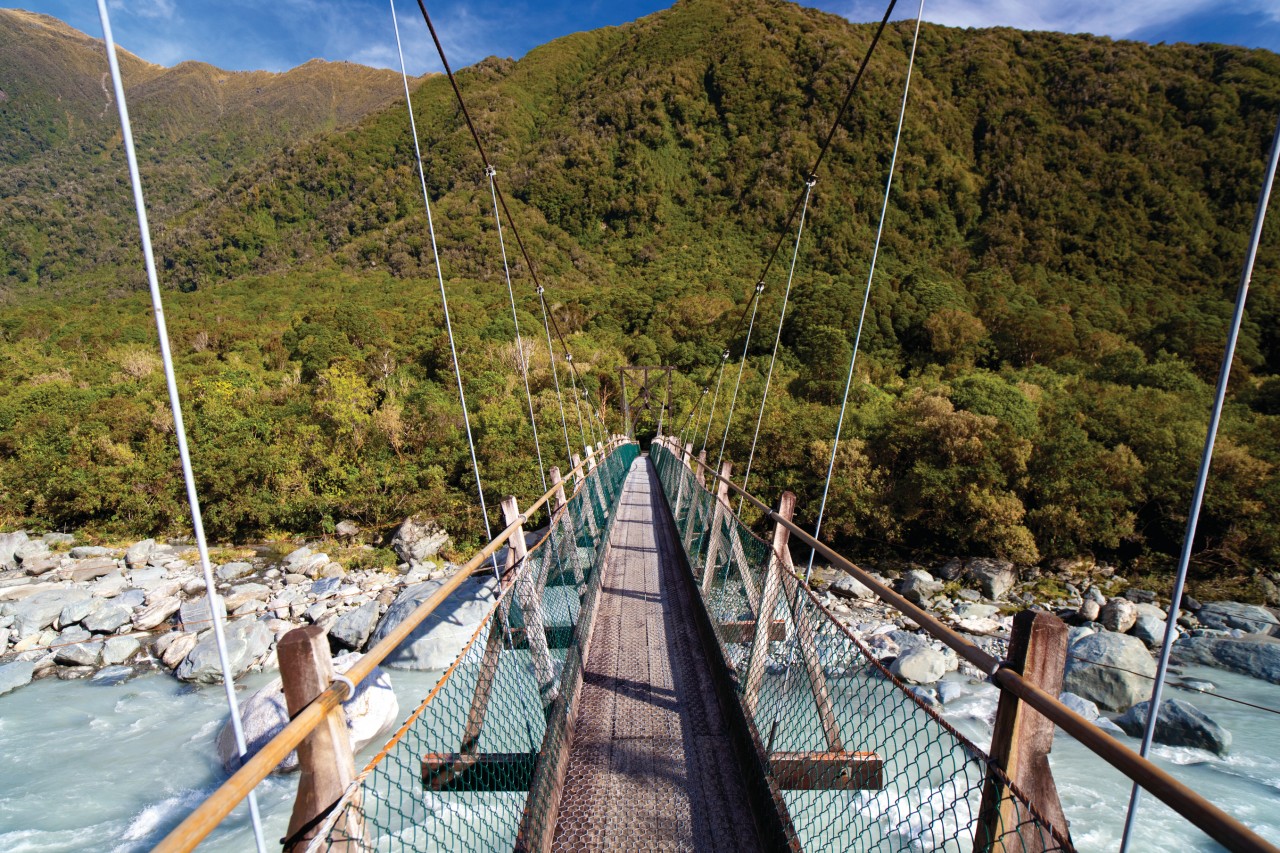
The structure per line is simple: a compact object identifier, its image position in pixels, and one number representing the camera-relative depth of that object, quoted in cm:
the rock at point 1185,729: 579
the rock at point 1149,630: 857
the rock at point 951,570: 1114
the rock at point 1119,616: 890
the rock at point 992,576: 1042
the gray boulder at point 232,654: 704
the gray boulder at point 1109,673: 651
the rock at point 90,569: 1012
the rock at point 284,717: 504
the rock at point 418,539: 1178
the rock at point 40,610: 816
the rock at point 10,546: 1074
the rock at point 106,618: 818
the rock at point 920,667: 701
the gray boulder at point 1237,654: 754
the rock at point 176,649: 746
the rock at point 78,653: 746
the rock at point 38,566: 1040
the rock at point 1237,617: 902
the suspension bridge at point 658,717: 95
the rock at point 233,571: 1060
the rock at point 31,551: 1070
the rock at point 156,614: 841
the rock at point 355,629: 786
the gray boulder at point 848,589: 1034
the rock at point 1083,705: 616
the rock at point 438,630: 714
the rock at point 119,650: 756
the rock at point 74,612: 830
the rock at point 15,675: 689
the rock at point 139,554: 1086
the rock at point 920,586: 1037
